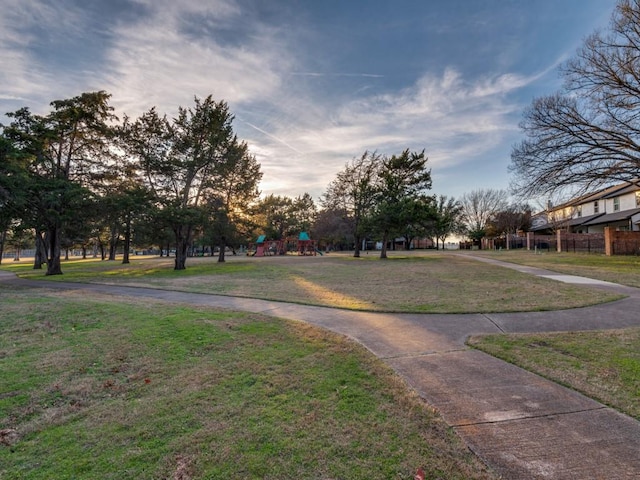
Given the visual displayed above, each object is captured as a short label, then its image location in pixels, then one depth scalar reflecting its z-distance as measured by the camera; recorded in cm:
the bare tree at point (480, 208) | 6294
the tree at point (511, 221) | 5203
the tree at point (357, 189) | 3231
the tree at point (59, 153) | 1811
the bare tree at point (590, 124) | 1630
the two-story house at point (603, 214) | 3071
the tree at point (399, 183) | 2811
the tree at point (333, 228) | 4273
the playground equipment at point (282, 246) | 4529
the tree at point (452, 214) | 6625
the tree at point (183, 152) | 2225
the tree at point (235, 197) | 2653
